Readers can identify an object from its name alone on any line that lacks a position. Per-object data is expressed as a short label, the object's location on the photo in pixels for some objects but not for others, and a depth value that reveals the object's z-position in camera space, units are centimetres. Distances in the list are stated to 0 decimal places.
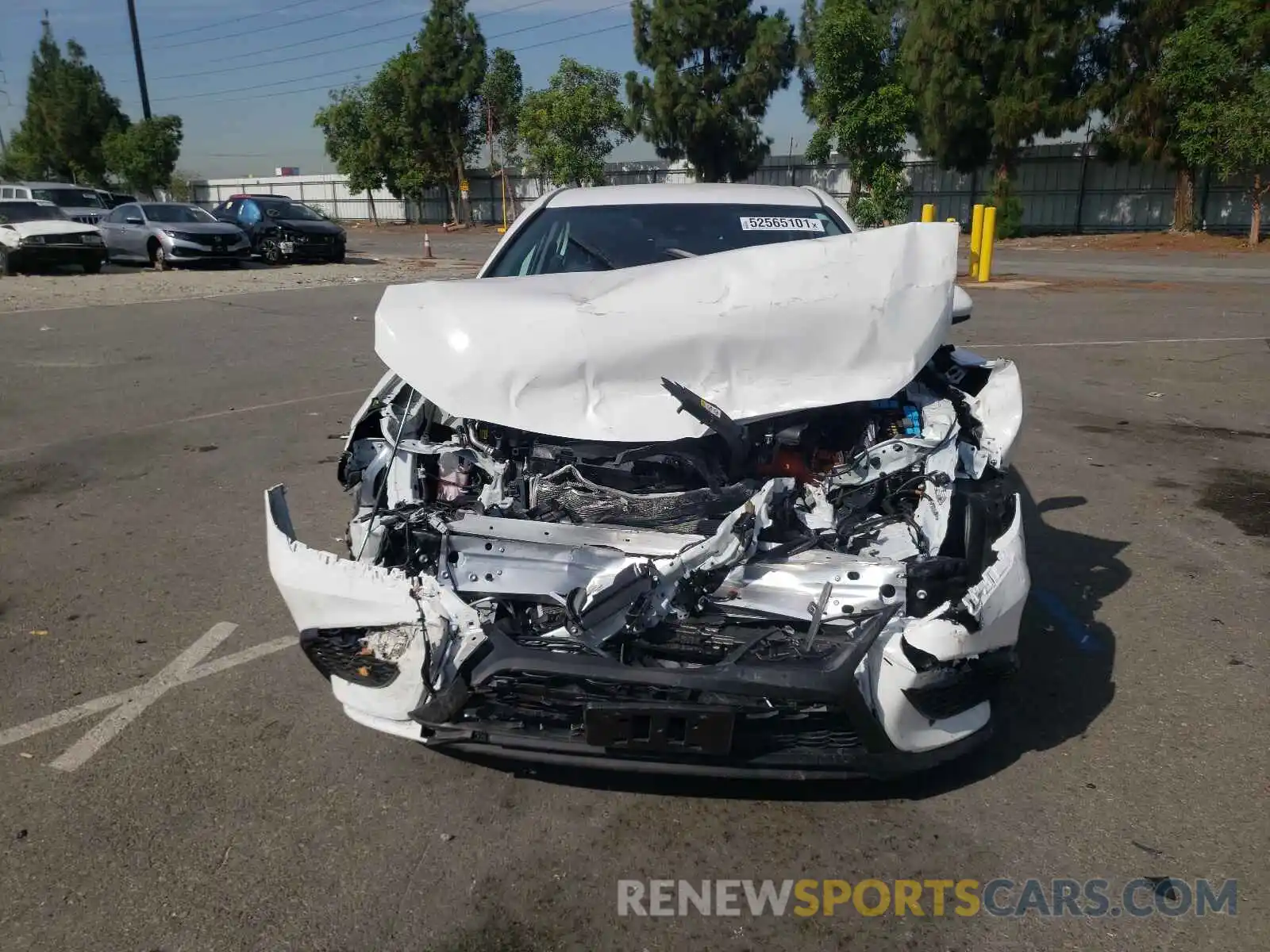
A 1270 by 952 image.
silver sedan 2044
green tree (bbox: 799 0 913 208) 3008
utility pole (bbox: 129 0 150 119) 3834
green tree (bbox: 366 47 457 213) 4594
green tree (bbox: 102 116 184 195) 4612
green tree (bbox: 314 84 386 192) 4753
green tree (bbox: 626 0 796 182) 4084
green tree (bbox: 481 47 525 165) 4475
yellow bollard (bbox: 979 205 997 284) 1834
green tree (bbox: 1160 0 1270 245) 2411
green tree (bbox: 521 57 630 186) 3884
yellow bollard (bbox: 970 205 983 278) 1832
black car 2202
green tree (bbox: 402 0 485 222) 4494
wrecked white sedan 256
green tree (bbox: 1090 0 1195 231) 2773
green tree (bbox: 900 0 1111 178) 2941
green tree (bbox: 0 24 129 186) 5106
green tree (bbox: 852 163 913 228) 2784
